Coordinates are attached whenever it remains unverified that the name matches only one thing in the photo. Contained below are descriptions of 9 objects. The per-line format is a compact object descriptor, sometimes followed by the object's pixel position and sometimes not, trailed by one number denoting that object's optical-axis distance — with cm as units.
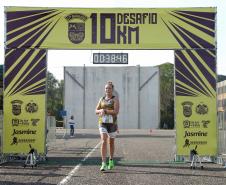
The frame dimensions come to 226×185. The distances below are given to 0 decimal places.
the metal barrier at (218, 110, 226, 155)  1620
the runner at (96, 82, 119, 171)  1205
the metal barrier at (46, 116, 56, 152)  2364
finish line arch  1448
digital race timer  1503
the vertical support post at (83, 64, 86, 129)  8256
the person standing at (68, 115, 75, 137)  3878
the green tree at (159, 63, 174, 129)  9284
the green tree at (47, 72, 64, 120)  10725
